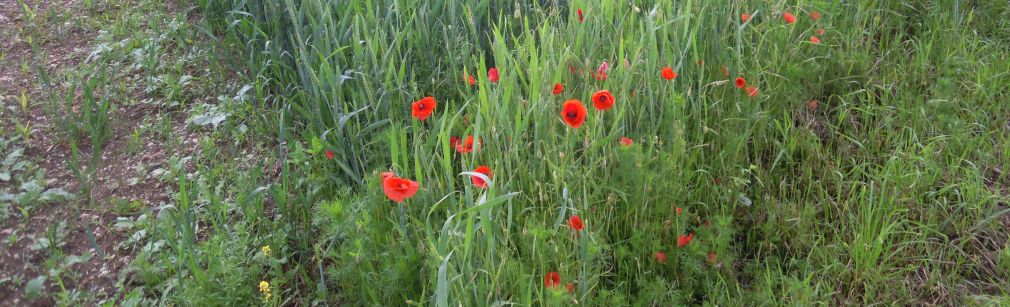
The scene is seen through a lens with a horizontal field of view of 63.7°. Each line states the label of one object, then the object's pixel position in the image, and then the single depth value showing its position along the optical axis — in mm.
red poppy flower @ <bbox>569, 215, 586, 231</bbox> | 1722
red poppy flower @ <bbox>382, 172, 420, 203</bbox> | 1721
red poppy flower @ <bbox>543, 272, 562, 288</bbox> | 1719
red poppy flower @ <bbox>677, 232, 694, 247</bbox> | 2064
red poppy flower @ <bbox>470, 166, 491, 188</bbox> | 1776
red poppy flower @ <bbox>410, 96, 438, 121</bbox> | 2037
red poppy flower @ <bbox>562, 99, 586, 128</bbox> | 1821
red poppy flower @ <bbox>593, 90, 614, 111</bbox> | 1873
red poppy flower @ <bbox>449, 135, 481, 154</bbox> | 1958
